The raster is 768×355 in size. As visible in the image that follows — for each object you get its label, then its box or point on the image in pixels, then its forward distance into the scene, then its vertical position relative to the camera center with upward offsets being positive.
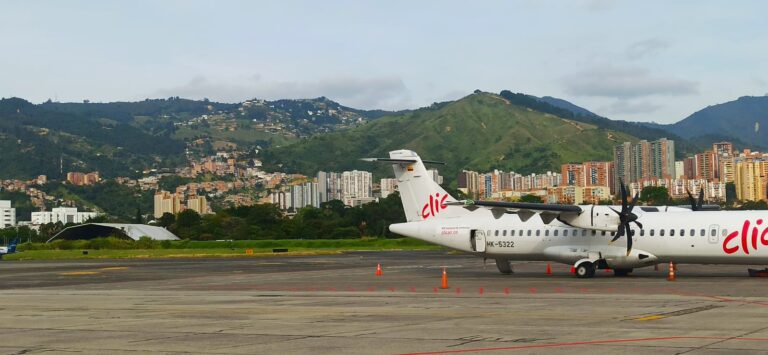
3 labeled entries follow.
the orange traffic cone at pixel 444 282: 32.33 -2.10
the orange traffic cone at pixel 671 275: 34.01 -2.12
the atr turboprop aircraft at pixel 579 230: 35.18 -0.50
